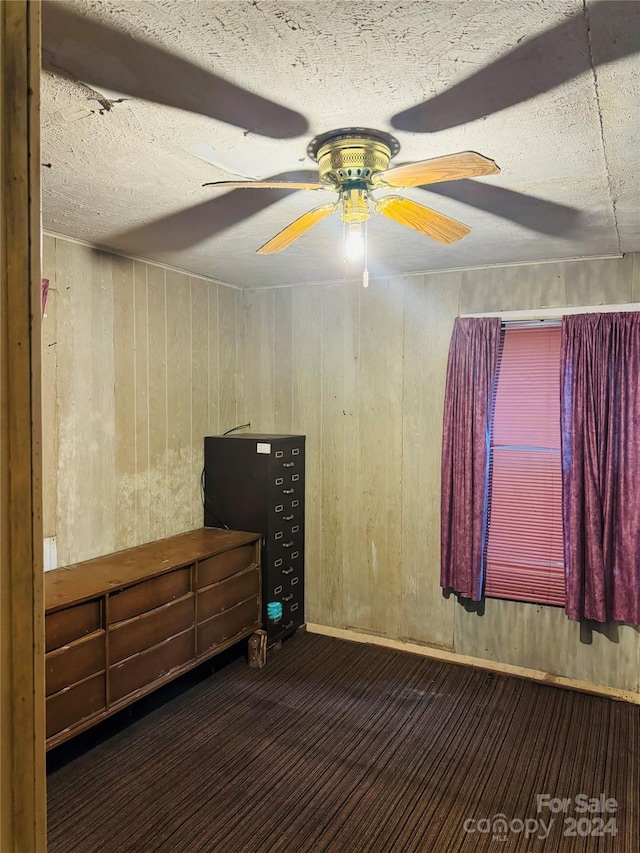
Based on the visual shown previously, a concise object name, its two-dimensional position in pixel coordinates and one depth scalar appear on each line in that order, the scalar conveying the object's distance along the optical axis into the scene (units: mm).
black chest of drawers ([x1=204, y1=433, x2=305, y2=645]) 3621
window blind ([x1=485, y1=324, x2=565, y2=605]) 3279
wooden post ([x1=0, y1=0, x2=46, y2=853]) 626
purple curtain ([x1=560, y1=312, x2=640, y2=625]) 3006
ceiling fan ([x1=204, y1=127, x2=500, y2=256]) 1580
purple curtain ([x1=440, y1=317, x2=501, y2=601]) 3336
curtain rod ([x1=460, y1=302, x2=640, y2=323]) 3108
